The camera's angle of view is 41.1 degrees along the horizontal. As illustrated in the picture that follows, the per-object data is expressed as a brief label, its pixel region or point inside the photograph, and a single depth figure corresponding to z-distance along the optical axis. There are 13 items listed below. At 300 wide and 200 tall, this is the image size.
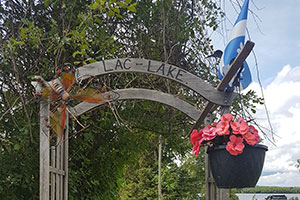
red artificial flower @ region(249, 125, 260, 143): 1.90
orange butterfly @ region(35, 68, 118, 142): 2.24
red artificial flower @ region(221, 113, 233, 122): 1.91
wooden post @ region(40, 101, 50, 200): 2.31
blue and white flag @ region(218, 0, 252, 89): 2.08
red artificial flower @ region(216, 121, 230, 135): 1.88
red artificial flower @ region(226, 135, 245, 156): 1.84
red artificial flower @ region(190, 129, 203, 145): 2.00
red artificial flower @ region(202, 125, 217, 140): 1.91
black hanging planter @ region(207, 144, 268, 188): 1.89
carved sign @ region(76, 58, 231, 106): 2.38
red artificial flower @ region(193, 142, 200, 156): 1.99
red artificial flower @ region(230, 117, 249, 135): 1.84
